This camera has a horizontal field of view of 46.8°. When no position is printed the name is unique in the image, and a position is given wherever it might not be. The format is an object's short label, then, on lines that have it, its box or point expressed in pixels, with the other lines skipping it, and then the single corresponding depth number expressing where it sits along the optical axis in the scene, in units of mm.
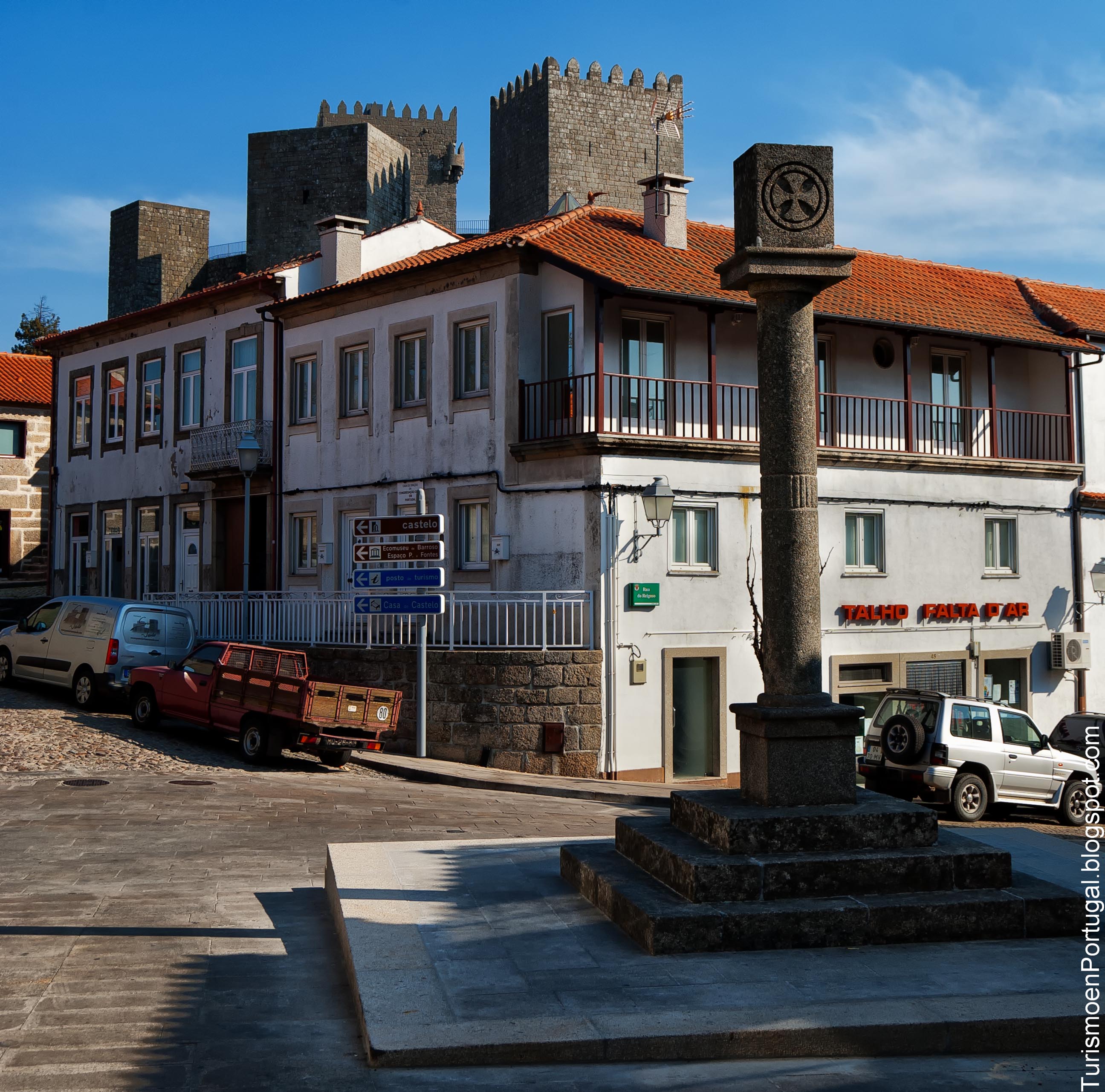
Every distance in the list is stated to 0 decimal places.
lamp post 21703
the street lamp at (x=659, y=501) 19219
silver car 19812
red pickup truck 16688
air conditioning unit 24375
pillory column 7949
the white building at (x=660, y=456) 19703
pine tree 66812
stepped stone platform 7012
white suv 16094
